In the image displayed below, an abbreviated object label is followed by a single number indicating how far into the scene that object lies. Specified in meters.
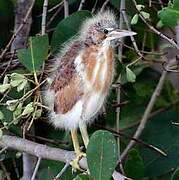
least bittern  6.51
